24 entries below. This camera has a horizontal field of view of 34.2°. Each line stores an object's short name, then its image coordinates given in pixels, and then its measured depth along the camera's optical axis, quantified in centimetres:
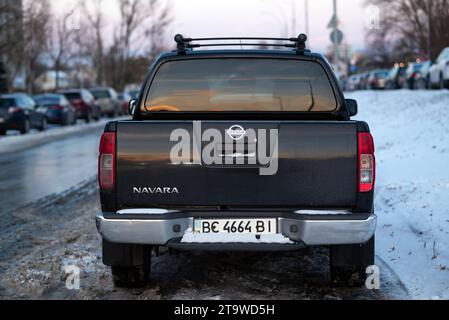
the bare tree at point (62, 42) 5162
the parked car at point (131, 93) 5692
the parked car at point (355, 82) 6669
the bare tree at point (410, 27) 5925
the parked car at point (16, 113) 2605
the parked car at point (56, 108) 3288
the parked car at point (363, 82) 5950
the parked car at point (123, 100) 4850
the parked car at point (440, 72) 2711
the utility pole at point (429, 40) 5231
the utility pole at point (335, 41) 2591
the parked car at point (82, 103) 3744
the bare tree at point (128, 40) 6312
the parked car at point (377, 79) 5238
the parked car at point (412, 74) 3619
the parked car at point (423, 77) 3212
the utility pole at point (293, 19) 5741
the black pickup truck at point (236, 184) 471
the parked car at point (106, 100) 4378
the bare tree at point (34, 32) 3362
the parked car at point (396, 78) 4400
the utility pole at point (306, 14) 4931
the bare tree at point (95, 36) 5853
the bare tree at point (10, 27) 2920
